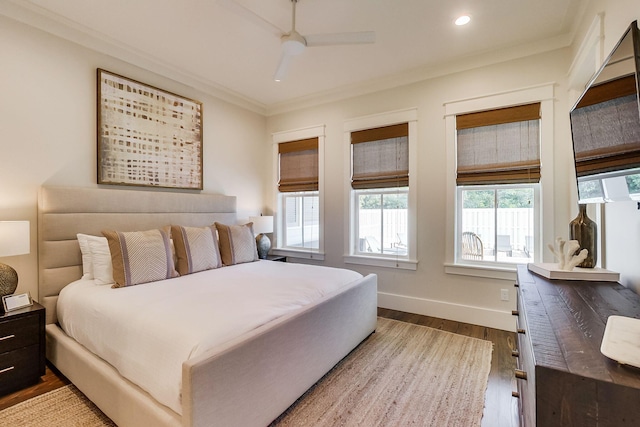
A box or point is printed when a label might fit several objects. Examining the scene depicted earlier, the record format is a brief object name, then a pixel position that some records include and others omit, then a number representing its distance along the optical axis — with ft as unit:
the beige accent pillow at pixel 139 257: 7.70
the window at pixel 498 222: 9.94
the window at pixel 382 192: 11.80
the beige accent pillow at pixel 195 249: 9.32
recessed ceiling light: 8.25
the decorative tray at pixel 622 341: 2.50
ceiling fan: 7.21
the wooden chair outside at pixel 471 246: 10.69
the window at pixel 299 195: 14.26
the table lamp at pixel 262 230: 13.51
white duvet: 4.77
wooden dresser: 2.30
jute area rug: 5.82
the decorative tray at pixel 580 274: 5.60
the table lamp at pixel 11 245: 6.68
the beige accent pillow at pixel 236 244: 10.90
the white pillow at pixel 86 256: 8.36
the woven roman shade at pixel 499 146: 9.64
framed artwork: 9.59
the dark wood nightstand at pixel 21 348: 6.53
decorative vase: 6.18
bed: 4.53
